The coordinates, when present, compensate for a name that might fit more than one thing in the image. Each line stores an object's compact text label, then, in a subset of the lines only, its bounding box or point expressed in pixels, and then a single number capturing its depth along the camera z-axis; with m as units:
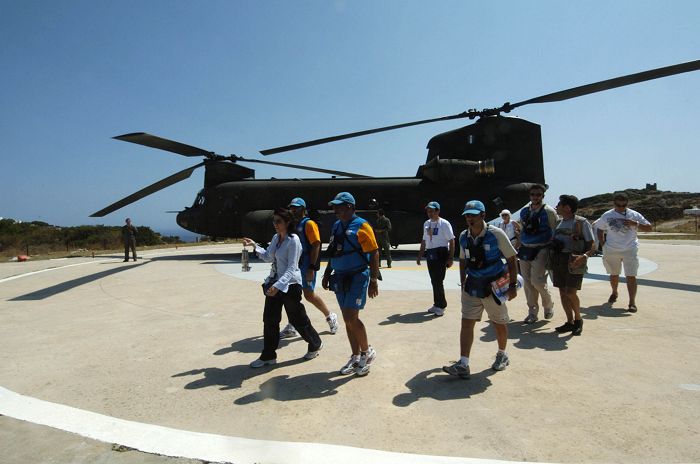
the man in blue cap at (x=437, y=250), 5.65
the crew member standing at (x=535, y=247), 5.02
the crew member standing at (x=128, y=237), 13.75
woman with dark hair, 3.87
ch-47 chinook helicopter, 12.47
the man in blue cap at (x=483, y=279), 3.49
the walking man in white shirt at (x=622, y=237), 5.71
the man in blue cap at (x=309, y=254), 4.37
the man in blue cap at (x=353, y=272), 3.57
